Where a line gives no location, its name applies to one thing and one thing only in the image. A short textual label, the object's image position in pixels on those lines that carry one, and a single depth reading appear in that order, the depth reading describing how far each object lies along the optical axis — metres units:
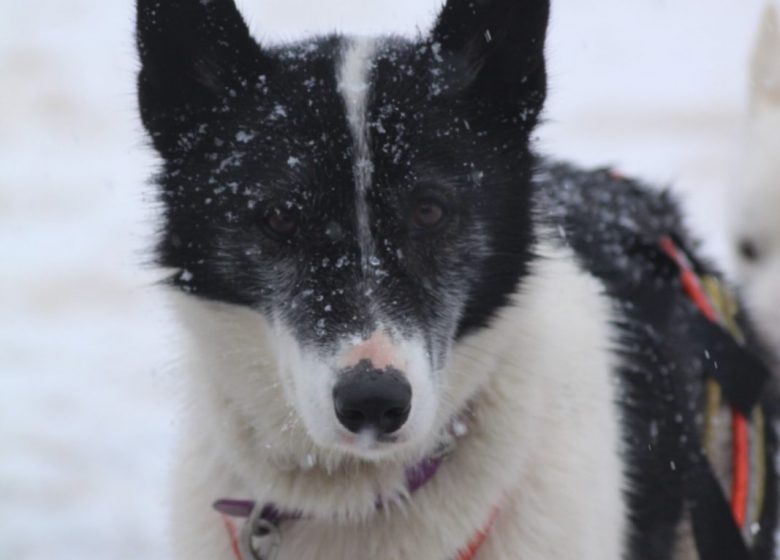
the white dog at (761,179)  8.80
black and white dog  5.05
